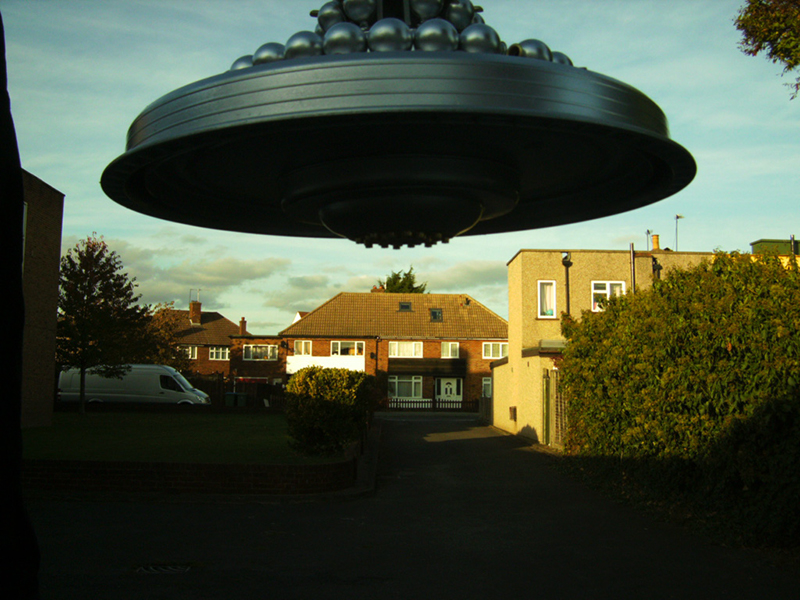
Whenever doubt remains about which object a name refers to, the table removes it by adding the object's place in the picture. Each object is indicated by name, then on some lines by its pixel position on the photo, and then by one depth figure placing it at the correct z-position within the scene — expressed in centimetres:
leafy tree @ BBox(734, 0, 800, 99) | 1148
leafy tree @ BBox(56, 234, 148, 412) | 2961
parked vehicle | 3700
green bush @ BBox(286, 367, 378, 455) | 1399
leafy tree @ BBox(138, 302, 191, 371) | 5306
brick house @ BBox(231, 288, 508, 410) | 6147
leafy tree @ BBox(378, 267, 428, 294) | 8676
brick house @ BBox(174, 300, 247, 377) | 7412
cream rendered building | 2781
